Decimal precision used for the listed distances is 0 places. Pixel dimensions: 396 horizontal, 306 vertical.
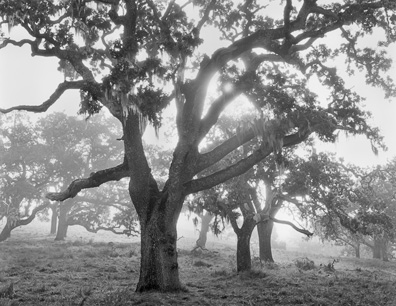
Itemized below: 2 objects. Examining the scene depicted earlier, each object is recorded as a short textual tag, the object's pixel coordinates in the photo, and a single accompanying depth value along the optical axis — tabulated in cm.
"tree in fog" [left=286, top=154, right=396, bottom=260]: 1655
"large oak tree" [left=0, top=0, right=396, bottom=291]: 1039
